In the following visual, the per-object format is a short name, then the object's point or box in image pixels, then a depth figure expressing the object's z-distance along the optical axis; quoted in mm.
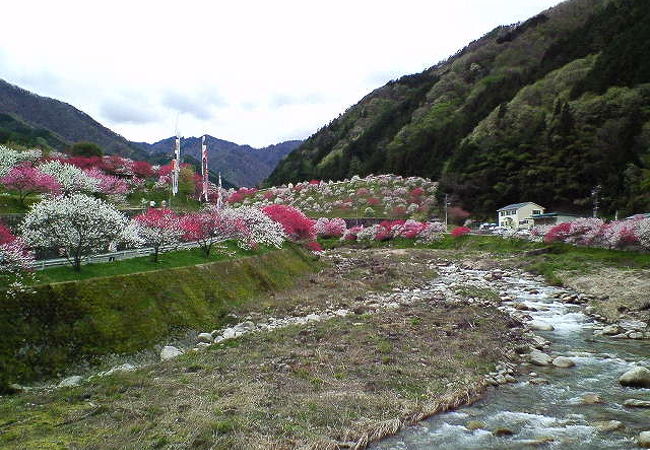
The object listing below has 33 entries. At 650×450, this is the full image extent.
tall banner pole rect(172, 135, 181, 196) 38438
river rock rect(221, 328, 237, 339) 18308
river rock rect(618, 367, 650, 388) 12969
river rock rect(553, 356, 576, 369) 14961
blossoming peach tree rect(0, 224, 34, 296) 15312
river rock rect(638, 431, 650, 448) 9406
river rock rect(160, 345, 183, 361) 15797
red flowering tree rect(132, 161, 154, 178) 63812
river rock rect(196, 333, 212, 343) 18028
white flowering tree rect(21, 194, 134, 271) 18516
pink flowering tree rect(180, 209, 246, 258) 28622
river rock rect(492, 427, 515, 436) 10227
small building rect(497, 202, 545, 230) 64562
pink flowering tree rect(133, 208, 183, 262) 23844
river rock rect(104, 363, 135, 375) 14118
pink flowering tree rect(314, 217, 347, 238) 75125
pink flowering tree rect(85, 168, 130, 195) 49094
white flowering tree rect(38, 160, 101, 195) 40081
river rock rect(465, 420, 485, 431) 10555
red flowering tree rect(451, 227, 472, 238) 62672
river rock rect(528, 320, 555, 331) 20016
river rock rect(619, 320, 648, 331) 19141
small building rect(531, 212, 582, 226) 60016
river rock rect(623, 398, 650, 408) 11486
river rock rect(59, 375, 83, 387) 12914
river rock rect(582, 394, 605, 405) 11876
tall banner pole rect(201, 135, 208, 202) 42659
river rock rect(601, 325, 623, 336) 18725
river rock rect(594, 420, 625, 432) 10273
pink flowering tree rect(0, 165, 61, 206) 31938
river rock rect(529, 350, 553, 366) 15188
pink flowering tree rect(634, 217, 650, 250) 33875
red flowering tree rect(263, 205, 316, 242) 44625
